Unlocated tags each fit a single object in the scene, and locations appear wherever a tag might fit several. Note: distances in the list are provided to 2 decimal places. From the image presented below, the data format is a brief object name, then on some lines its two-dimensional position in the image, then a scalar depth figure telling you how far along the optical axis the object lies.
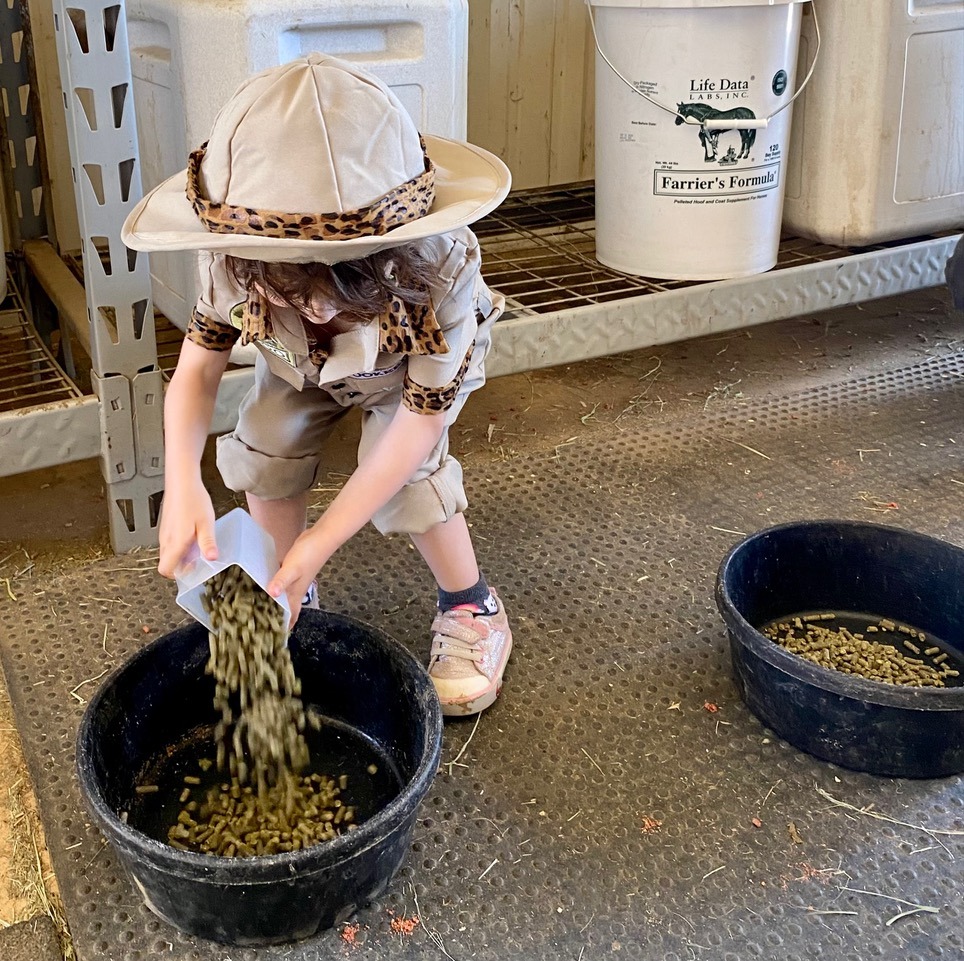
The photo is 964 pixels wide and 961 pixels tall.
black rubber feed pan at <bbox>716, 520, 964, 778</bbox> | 1.08
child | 0.86
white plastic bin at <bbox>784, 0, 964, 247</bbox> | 1.86
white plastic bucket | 1.73
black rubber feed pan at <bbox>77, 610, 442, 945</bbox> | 0.85
